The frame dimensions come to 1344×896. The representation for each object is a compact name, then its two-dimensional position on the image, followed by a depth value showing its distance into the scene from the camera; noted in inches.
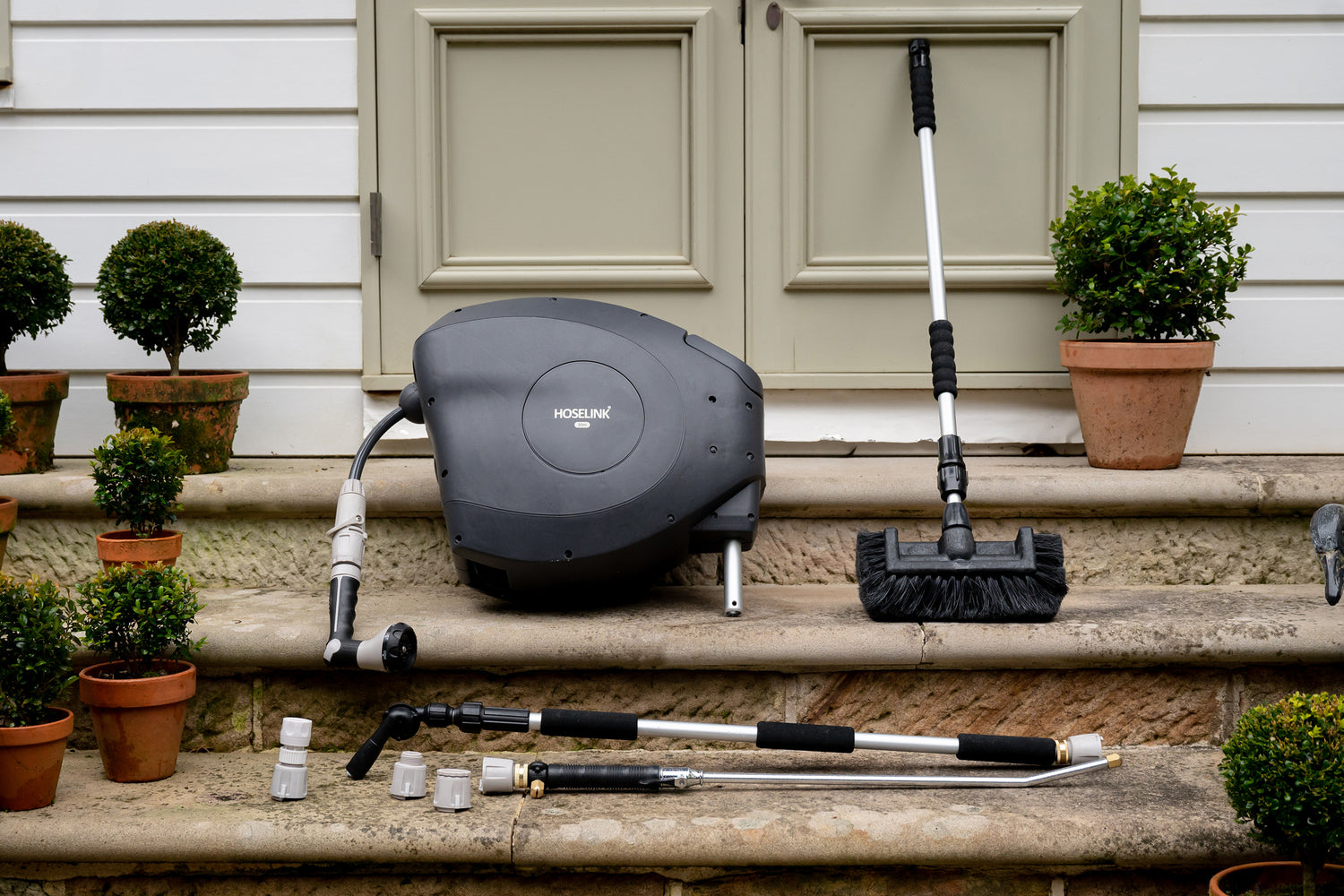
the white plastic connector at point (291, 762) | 63.3
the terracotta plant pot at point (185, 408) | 91.0
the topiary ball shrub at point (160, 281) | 90.4
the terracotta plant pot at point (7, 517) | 79.4
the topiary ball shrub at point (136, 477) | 73.7
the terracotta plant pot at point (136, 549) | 75.1
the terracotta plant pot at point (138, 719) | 65.4
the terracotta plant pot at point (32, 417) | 90.3
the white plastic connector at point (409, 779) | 64.0
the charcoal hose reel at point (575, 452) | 74.6
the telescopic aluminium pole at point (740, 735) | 65.2
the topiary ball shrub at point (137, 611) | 64.6
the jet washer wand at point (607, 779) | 64.3
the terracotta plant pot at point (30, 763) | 61.9
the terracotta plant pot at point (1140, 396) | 91.0
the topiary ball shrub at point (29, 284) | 89.3
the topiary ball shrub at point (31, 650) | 61.0
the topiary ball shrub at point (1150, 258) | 89.9
